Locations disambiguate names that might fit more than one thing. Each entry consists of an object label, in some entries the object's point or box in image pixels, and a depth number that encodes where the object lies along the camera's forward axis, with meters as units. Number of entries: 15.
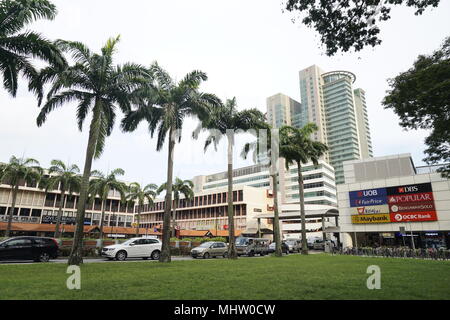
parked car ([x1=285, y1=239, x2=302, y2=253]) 38.96
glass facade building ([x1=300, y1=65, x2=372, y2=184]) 139.25
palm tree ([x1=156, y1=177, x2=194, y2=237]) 58.72
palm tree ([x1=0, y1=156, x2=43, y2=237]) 41.53
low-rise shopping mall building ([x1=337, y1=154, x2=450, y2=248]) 33.06
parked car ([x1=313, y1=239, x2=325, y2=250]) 45.25
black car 16.47
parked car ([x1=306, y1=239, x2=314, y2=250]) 46.25
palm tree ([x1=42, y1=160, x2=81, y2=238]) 44.31
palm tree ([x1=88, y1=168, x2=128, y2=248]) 47.53
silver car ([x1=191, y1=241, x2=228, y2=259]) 25.61
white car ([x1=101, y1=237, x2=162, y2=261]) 20.69
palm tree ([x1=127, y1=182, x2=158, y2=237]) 60.19
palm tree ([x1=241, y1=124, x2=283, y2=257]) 28.81
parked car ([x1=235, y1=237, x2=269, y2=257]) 30.70
